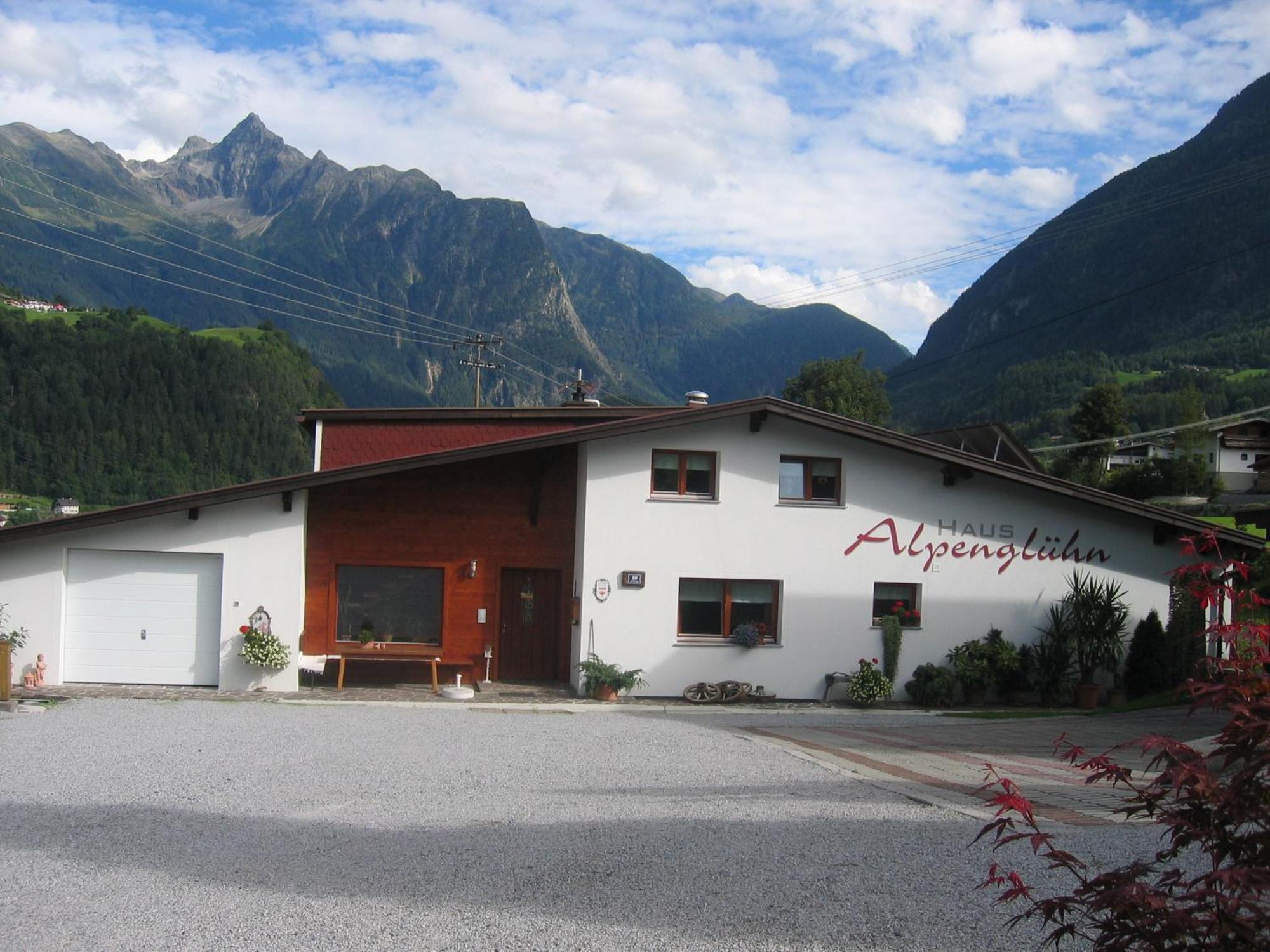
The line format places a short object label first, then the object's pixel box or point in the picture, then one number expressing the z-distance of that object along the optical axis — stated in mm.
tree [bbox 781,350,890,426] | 71625
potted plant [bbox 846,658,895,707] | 18781
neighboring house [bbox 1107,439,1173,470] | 77875
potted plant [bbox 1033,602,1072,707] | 19578
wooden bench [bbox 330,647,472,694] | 18656
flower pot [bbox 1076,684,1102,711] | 19250
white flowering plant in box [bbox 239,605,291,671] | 17484
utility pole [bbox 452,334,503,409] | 46500
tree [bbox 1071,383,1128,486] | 65000
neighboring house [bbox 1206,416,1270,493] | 75625
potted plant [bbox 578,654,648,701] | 18234
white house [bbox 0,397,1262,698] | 17875
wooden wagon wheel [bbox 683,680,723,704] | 18625
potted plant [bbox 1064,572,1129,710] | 19531
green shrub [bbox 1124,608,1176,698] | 19609
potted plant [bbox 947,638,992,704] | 19359
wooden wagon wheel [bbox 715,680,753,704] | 18797
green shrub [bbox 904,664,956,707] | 19000
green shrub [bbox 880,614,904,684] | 19250
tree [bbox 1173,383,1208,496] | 60844
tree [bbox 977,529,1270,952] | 3387
